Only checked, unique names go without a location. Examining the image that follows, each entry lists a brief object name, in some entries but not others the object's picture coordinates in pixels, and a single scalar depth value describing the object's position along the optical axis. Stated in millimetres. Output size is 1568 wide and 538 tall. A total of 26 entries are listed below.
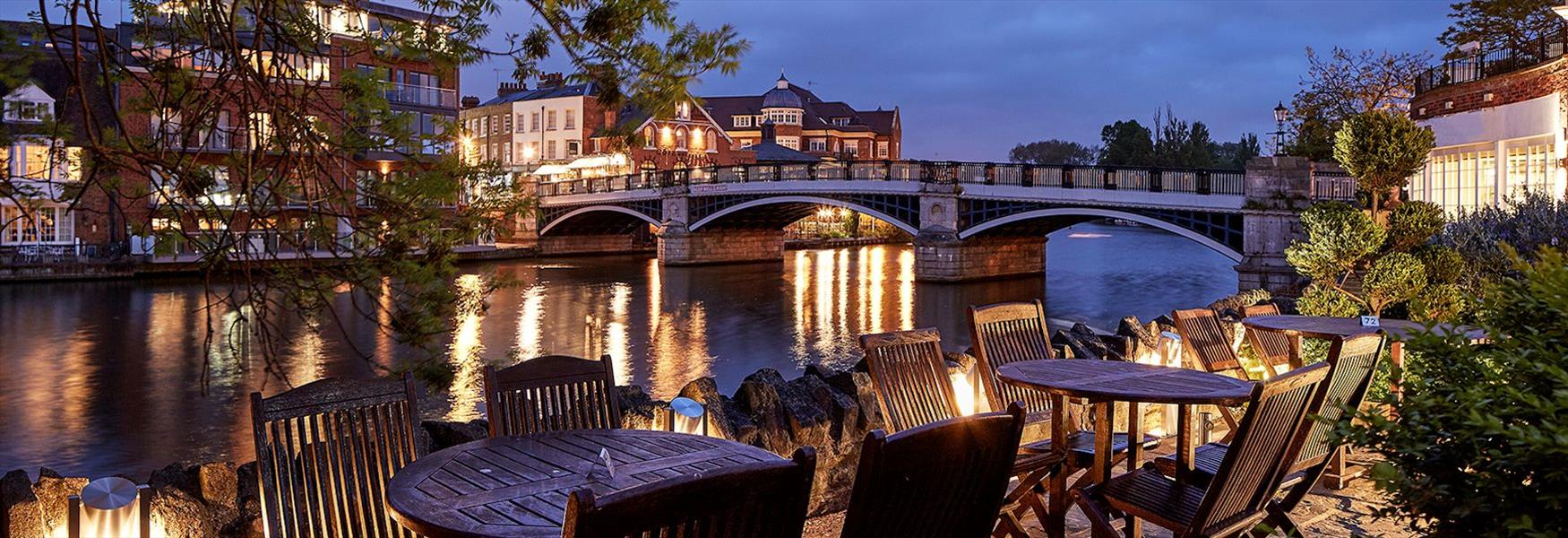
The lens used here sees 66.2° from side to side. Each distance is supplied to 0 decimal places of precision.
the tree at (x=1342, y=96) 33281
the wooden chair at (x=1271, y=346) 8469
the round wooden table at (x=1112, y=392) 4648
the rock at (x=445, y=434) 5371
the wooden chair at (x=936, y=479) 2807
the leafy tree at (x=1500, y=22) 26219
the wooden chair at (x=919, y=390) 4875
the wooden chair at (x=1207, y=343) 8086
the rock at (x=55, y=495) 4215
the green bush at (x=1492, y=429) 2055
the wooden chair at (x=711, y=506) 2211
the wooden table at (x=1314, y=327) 7645
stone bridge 26391
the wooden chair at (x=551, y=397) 4453
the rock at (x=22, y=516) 4218
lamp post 29266
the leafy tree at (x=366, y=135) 4395
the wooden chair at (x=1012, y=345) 5973
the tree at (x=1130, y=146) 65500
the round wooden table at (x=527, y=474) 3088
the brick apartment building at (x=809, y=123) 77125
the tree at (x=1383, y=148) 12117
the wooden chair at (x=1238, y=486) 4000
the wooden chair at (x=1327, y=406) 4473
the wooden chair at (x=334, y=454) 3693
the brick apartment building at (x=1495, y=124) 16766
